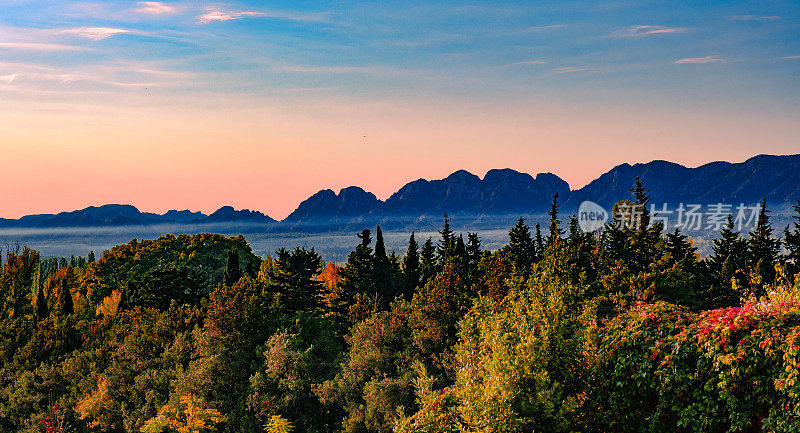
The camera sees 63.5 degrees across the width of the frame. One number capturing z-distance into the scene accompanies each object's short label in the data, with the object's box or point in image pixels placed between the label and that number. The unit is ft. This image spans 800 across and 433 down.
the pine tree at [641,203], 229.15
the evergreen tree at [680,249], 230.07
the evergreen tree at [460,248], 349.53
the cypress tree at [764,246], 239.30
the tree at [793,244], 234.27
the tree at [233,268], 304.93
